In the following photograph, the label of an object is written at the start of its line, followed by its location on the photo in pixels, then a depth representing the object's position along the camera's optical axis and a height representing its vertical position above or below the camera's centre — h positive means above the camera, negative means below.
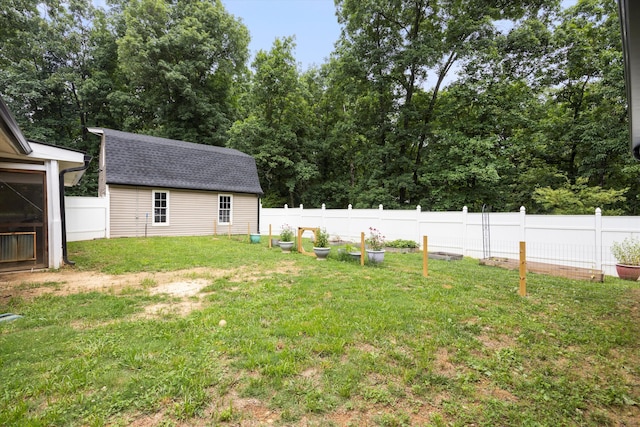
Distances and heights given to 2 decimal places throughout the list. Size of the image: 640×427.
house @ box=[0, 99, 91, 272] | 6.50 +0.13
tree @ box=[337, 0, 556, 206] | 15.90 +8.40
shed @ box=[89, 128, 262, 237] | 12.42 +1.21
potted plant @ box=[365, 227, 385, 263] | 7.38 -0.99
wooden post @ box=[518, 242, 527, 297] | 4.76 -1.05
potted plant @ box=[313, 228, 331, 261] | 8.13 -1.00
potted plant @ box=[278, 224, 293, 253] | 9.48 -0.97
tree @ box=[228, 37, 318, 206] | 21.67 +6.75
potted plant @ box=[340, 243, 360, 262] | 7.79 -1.14
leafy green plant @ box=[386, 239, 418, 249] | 10.29 -1.19
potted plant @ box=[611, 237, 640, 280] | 6.43 -1.11
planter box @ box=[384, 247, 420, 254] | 10.00 -1.38
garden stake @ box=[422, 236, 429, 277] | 6.26 -1.17
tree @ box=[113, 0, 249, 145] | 20.86 +11.33
